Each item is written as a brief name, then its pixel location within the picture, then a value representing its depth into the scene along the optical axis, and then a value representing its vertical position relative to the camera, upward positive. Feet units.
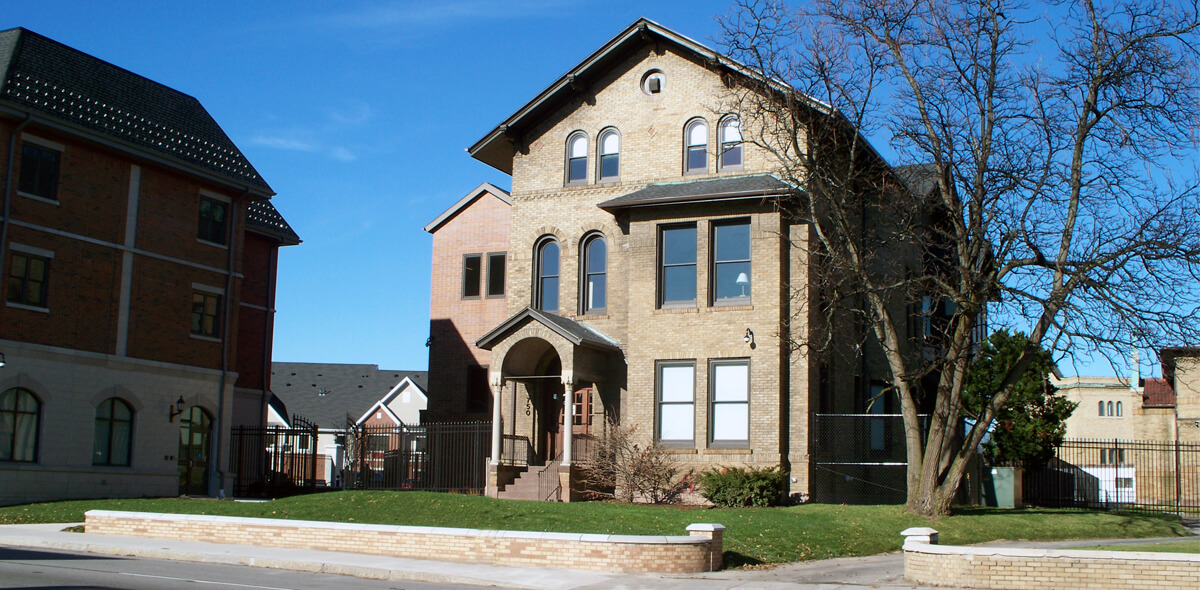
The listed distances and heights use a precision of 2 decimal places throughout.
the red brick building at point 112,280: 88.02 +11.47
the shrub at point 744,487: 78.07 -4.20
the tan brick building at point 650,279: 83.20 +11.82
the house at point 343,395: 231.30 +4.97
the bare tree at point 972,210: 69.10 +15.05
